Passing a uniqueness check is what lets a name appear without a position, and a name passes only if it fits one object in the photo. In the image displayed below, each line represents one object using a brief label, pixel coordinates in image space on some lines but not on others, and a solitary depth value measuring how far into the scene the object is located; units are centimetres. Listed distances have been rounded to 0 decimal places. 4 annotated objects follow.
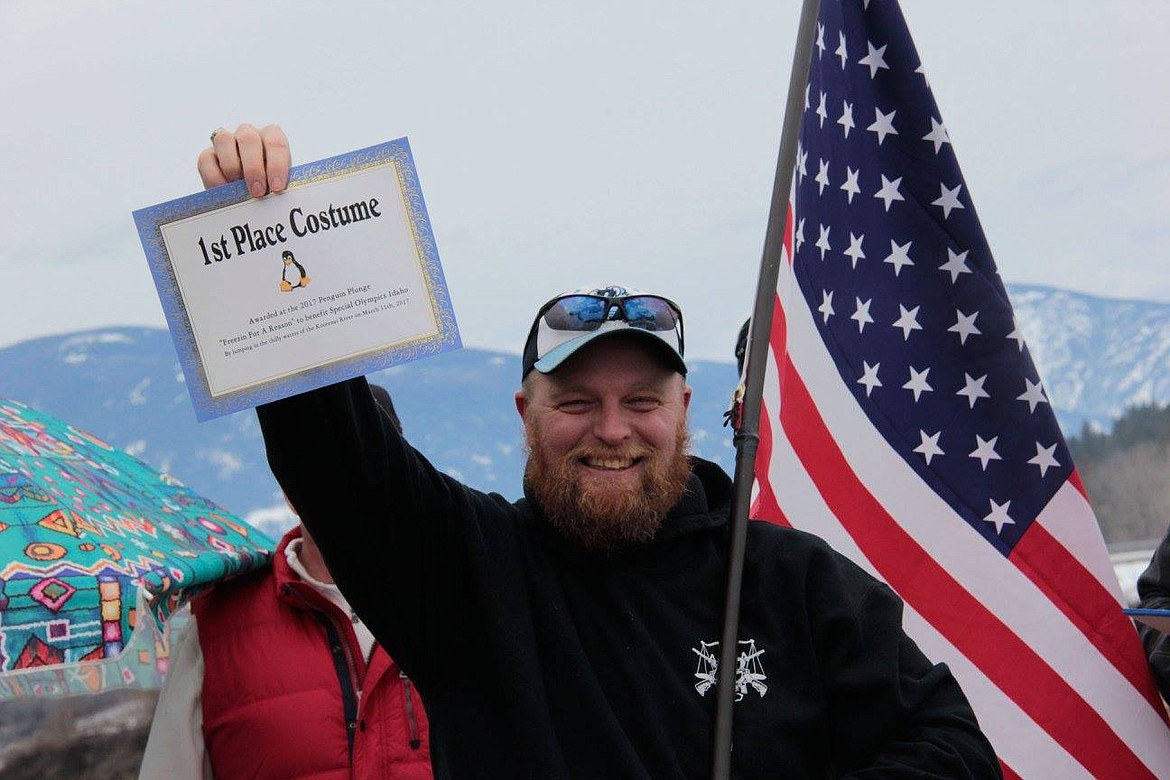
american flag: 761
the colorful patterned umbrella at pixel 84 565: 518
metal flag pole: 484
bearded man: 482
